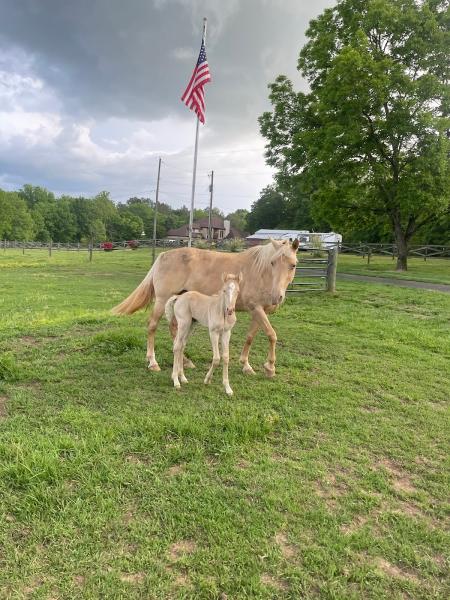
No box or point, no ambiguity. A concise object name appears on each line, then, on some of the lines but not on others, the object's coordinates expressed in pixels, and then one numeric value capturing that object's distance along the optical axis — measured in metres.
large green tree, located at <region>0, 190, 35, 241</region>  70.00
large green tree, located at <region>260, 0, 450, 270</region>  18.14
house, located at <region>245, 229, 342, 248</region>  50.73
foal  4.37
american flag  12.14
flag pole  13.75
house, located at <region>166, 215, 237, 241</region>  88.94
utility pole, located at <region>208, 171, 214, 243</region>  42.05
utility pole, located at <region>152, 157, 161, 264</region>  32.05
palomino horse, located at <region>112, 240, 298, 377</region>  5.01
